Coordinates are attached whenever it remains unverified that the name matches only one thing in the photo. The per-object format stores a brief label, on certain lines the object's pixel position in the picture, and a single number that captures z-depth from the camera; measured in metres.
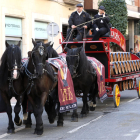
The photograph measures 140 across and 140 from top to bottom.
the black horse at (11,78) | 7.60
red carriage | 12.23
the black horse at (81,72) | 9.90
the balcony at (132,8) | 33.03
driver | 12.48
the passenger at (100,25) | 12.67
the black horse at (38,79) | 7.66
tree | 27.20
